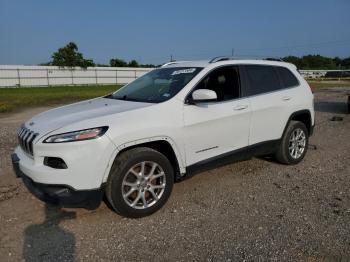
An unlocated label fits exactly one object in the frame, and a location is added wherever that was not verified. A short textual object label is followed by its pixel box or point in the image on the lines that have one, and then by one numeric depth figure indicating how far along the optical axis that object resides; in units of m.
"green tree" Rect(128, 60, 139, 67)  80.06
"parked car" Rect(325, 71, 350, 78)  67.50
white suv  3.53
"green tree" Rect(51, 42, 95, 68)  51.16
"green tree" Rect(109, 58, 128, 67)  79.00
